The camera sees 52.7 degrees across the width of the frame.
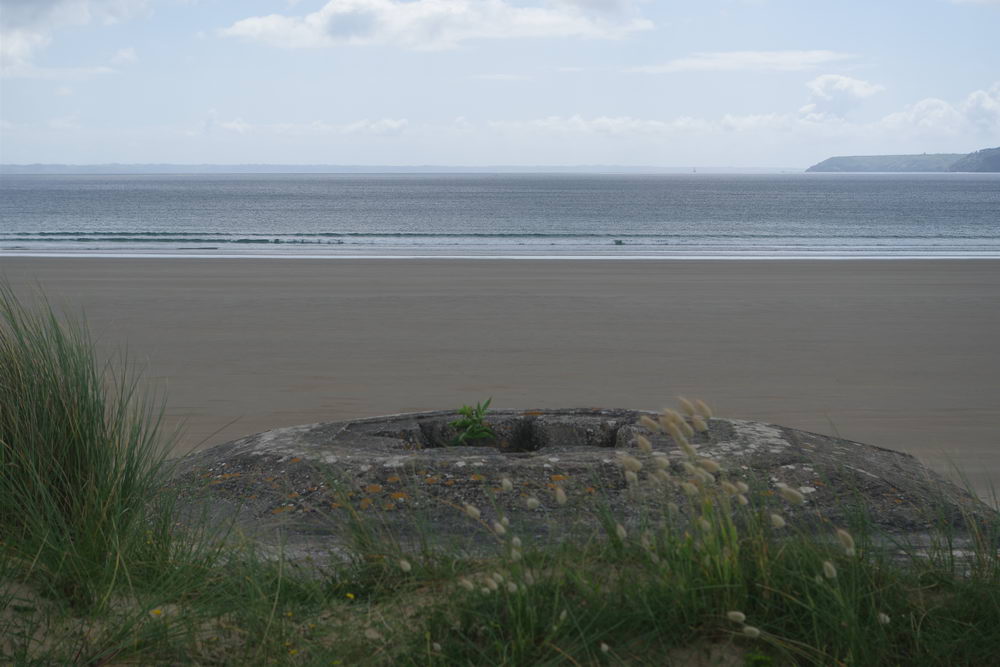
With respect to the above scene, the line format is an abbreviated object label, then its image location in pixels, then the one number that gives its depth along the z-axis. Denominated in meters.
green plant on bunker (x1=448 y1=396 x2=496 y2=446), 5.01
